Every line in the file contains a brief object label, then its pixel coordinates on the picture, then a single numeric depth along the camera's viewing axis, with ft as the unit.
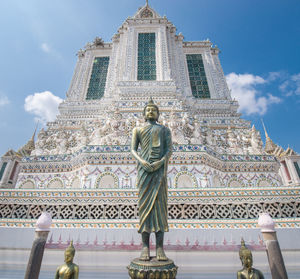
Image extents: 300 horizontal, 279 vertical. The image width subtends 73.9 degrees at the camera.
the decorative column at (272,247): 10.41
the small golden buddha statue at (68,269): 8.09
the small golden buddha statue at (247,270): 7.97
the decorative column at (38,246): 10.23
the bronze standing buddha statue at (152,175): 8.77
